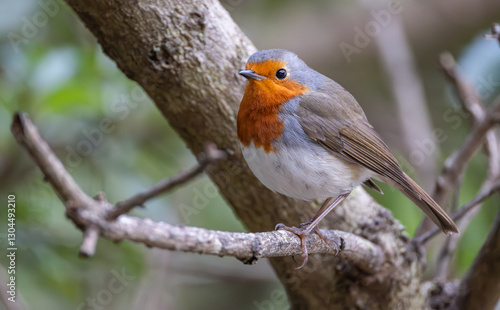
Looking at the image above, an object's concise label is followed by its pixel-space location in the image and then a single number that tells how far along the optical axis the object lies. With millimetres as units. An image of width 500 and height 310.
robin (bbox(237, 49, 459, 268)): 4961
